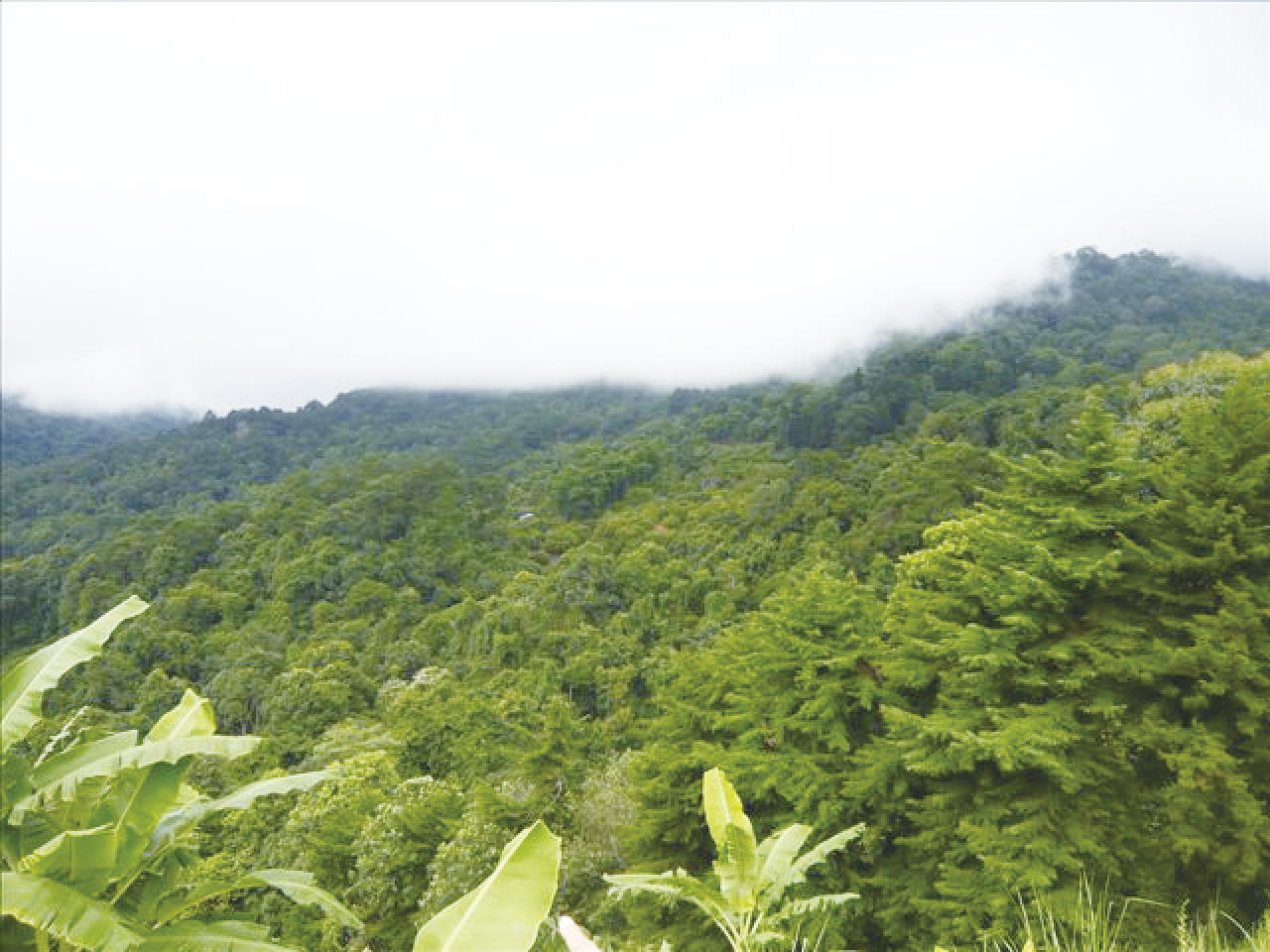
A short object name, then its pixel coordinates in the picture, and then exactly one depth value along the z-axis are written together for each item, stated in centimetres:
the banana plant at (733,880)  249
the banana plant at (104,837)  232
